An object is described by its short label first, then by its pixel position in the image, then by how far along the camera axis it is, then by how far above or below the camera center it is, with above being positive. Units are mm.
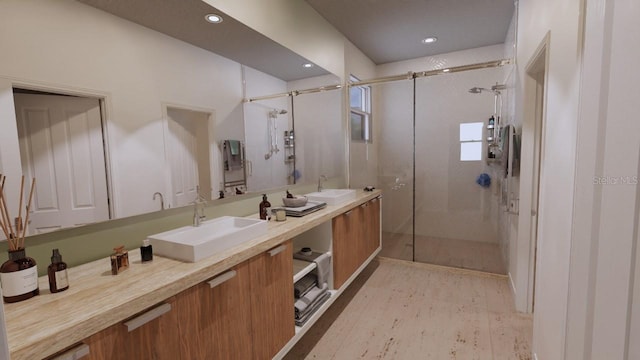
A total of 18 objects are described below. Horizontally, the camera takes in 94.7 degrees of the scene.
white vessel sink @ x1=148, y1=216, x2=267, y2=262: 1270 -387
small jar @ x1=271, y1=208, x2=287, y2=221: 1959 -381
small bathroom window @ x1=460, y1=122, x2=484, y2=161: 3697 +156
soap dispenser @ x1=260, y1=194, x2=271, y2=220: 2020 -356
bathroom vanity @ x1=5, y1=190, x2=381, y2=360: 830 -513
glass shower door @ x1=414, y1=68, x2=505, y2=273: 3670 -248
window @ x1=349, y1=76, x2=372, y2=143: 3744 +577
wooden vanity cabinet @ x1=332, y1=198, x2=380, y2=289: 2363 -756
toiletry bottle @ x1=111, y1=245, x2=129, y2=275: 1158 -401
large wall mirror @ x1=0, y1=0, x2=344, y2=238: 1107 +262
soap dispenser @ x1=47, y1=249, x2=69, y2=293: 1005 -384
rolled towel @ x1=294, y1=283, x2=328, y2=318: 1879 -960
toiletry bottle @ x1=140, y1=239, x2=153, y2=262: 1289 -402
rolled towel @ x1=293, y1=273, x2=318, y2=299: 1984 -895
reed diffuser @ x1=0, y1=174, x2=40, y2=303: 936 -334
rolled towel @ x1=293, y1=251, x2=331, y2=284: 2166 -779
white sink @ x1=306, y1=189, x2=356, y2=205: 2537 -366
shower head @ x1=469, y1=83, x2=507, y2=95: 3236 +736
